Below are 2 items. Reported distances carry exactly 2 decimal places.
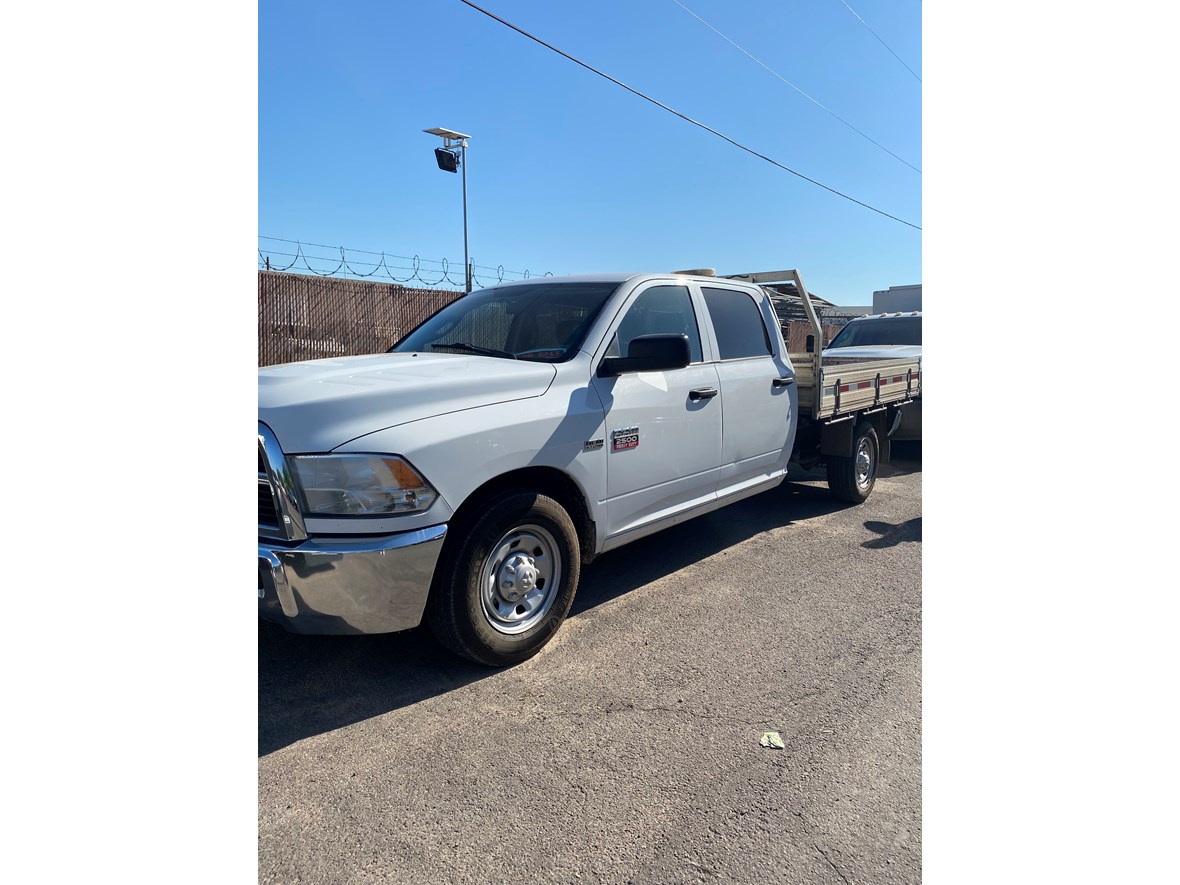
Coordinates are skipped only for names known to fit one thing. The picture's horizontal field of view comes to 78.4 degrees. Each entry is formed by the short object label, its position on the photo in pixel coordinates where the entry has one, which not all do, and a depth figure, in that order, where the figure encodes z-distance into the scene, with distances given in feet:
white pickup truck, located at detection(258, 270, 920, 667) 9.36
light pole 53.36
